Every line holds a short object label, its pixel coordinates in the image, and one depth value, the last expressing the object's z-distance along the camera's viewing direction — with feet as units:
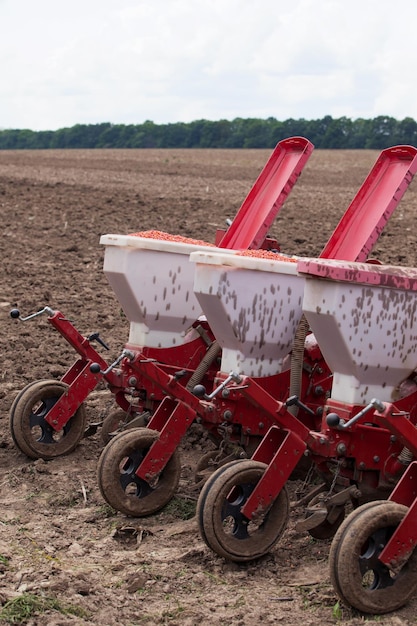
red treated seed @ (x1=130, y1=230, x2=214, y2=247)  39.10
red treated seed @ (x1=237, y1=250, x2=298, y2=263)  34.95
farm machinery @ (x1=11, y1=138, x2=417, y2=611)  28.21
